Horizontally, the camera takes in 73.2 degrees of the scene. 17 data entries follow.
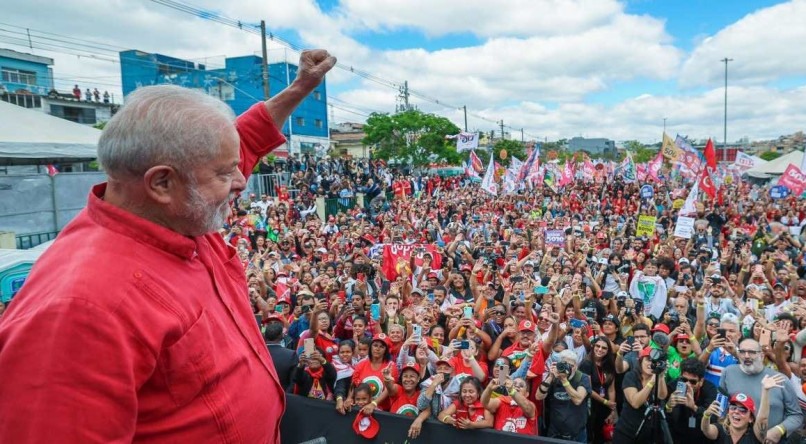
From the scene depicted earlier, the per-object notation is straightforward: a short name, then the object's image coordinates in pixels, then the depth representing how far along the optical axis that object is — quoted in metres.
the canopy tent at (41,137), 8.84
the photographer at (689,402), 4.72
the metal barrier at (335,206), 19.38
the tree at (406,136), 35.59
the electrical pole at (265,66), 19.97
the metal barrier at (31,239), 10.76
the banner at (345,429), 4.73
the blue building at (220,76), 41.91
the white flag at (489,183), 18.22
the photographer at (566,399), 5.03
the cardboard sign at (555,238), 11.66
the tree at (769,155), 59.75
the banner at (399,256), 10.30
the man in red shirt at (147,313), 0.86
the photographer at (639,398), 4.71
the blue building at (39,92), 32.47
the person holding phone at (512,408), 4.80
